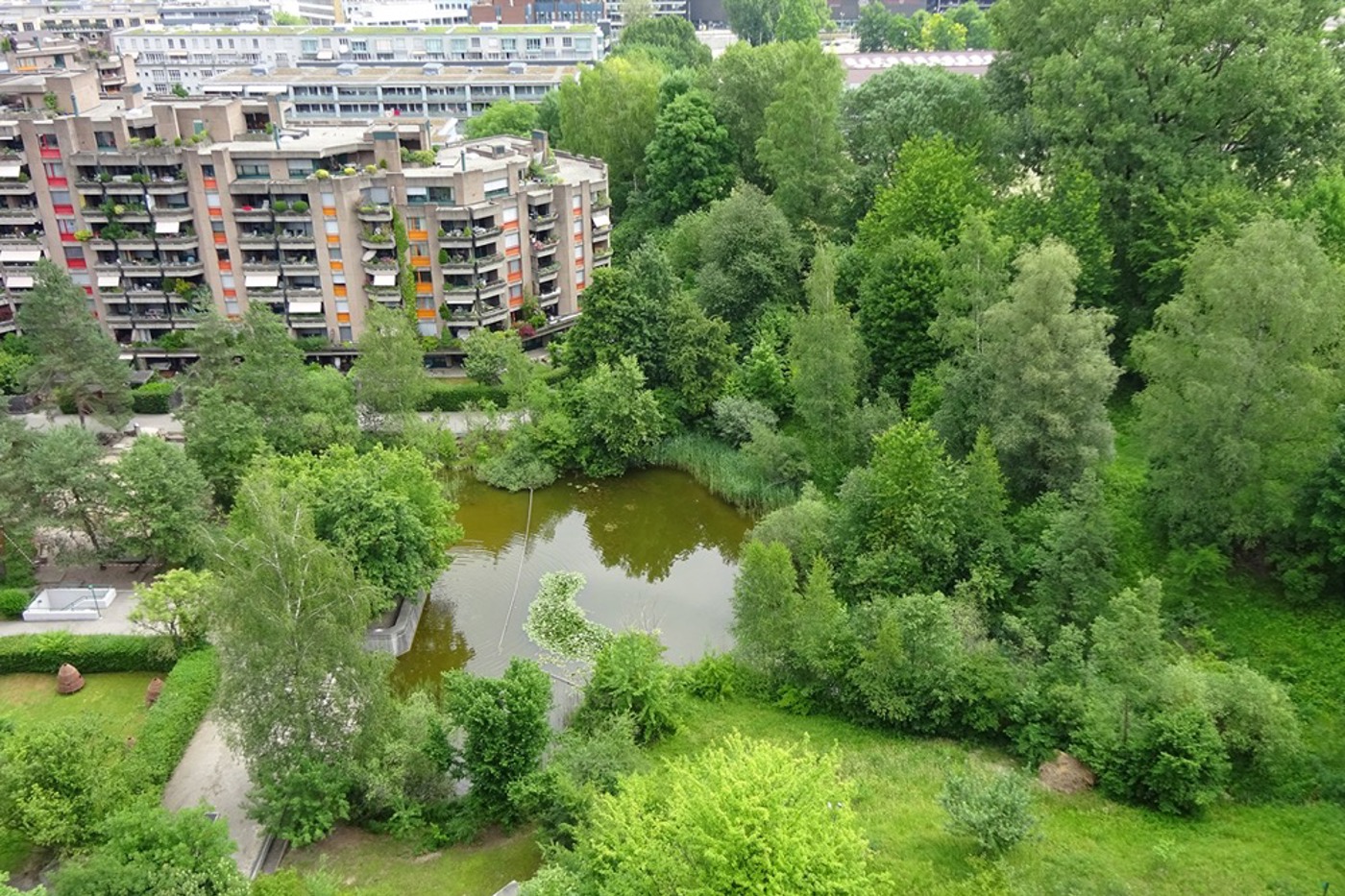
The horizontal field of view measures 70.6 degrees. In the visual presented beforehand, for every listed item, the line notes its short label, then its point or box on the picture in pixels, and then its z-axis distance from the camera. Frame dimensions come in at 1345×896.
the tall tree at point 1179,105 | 39.59
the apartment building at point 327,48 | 122.31
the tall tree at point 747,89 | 65.50
